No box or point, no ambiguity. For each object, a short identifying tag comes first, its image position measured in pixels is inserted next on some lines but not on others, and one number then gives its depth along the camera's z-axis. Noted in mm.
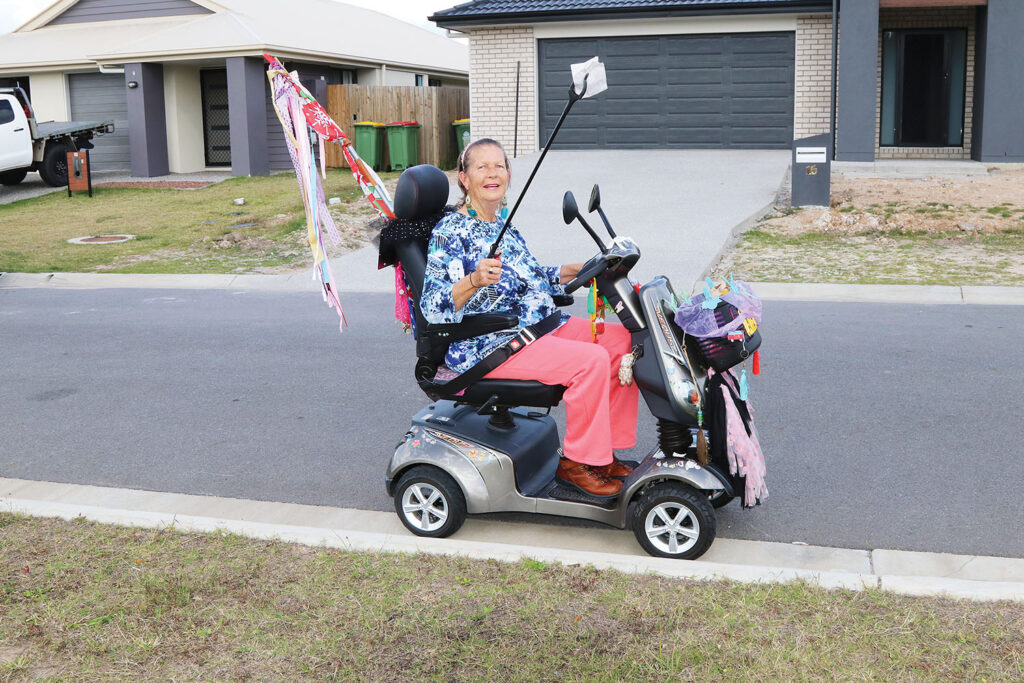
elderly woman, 4285
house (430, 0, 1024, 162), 18797
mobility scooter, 4156
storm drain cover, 15352
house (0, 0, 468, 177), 24516
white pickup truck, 21500
